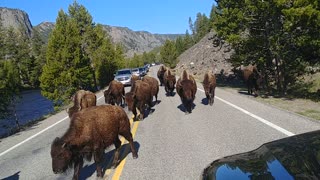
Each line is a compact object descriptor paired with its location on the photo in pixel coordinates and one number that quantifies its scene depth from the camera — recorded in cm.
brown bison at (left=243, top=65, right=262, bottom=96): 1306
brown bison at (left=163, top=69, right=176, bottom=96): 1470
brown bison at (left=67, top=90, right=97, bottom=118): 758
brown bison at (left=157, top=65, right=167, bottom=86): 1919
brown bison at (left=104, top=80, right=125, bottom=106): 1194
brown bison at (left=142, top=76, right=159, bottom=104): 1207
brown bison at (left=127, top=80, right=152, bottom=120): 893
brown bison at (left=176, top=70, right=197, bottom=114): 932
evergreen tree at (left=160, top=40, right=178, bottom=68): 5417
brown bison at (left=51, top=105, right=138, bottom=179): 416
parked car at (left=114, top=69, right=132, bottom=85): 2341
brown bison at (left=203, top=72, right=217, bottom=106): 1097
